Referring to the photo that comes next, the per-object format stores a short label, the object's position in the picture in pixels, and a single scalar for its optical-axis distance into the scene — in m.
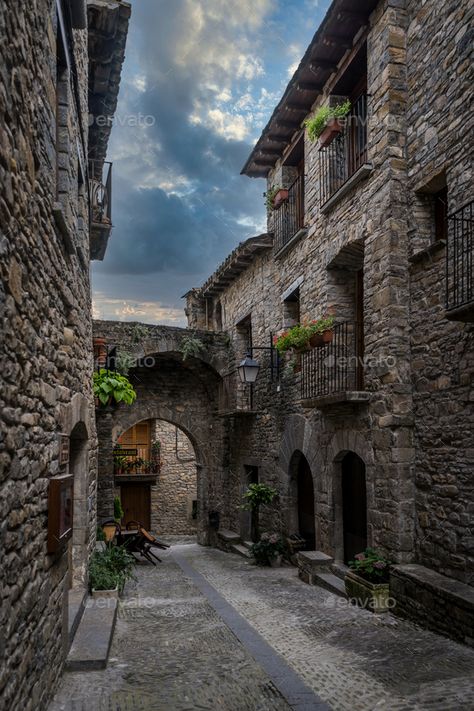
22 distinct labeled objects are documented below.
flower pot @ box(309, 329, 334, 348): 8.67
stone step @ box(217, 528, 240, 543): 13.20
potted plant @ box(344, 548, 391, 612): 6.84
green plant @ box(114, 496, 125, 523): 15.74
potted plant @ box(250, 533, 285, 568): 10.37
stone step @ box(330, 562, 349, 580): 8.37
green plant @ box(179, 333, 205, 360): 13.64
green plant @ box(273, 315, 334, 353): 8.78
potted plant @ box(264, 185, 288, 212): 11.42
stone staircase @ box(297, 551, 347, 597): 8.32
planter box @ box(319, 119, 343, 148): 8.68
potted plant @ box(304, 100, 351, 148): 8.68
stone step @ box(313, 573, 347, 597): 7.86
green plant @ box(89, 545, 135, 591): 7.09
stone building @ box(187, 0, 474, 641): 6.34
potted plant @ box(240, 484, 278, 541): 11.14
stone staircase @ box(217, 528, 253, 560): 12.31
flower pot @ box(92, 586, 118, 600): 6.99
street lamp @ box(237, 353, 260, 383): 11.09
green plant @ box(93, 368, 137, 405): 9.21
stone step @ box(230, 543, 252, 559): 11.98
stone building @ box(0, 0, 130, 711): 2.94
